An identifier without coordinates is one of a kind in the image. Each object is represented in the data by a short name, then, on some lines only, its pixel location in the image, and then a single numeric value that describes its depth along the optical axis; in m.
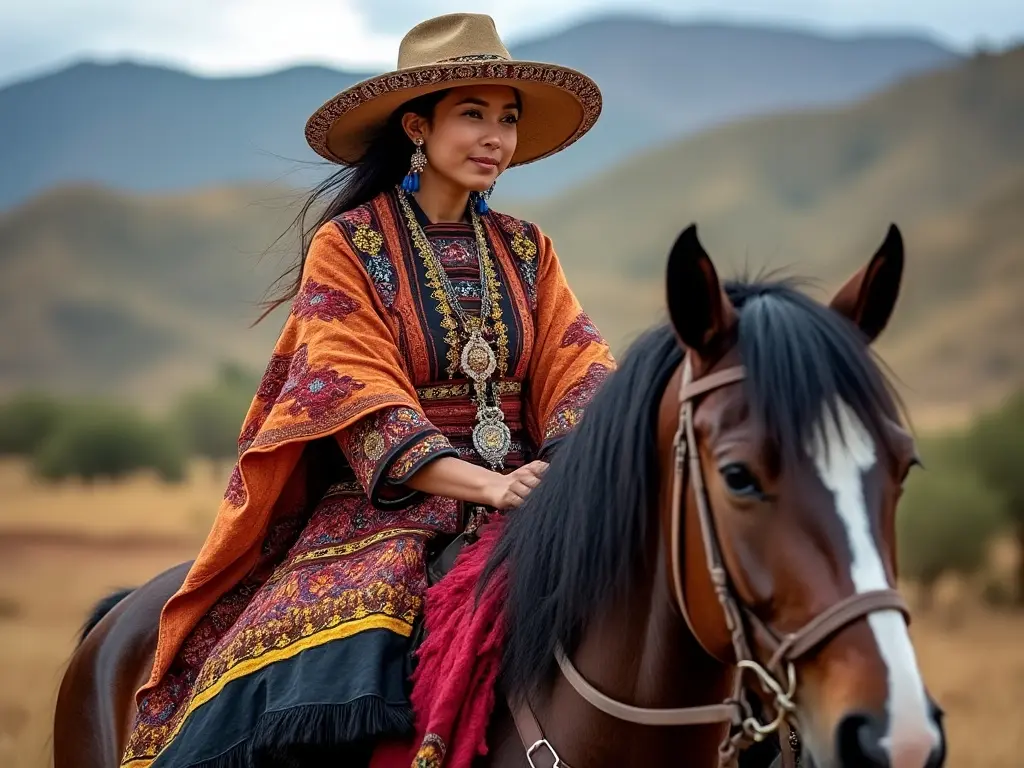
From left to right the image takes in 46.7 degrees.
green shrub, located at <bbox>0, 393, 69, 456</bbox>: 26.95
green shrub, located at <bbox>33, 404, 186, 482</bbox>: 24.92
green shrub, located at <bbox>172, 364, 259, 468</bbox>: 27.83
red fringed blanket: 2.56
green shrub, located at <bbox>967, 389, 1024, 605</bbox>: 15.71
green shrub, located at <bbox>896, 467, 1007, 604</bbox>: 15.11
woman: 2.79
